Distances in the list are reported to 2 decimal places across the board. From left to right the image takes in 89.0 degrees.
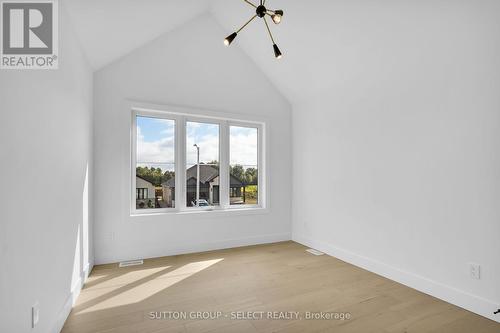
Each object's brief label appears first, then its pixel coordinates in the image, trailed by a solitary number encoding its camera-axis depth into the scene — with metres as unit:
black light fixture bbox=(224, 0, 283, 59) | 2.19
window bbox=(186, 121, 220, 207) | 3.99
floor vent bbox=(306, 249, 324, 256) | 3.78
